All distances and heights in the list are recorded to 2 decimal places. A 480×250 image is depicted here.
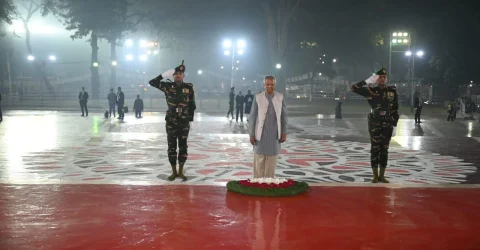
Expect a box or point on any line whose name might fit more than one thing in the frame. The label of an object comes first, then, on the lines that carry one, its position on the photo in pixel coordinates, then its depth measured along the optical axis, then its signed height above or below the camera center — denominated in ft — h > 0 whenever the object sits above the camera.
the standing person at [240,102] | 80.12 -1.97
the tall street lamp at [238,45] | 142.61 +12.58
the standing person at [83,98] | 93.30 -1.58
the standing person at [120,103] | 83.08 -2.23
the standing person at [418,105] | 79.35 -2.49
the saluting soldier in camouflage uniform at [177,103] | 26.68 -0.72
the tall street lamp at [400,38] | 125.08 +12.80
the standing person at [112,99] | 87.45 -1.65
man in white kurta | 24.00 -1.60
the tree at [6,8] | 106.70 +18.83
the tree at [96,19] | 156.97 +22.18
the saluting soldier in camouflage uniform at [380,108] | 26.09 -0.96
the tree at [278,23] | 143.23 +19.14
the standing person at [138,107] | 90.84 -3.15
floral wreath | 22.68 -4.50
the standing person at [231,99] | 85.29 -1.60
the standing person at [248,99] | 76.97 -1.46
